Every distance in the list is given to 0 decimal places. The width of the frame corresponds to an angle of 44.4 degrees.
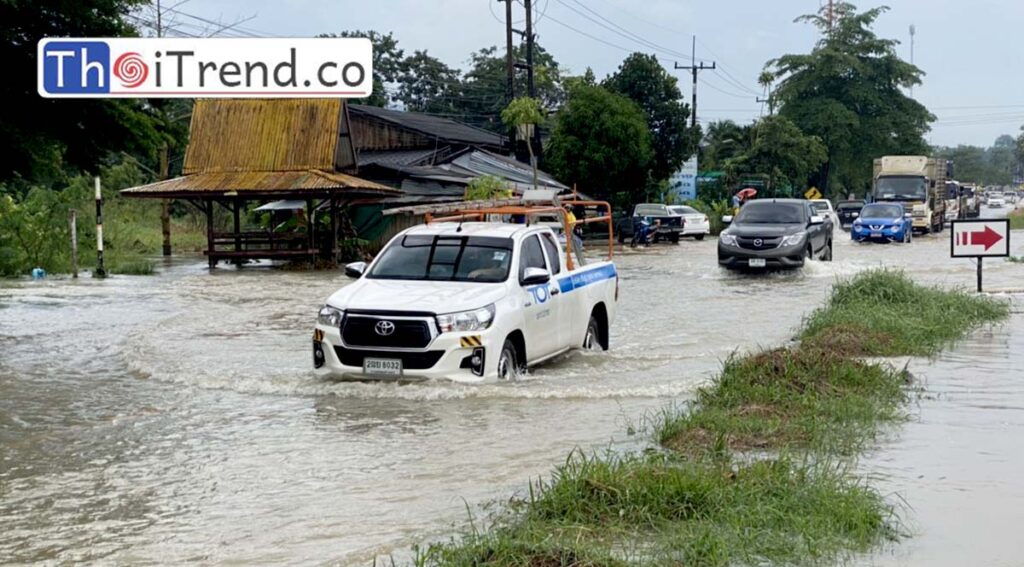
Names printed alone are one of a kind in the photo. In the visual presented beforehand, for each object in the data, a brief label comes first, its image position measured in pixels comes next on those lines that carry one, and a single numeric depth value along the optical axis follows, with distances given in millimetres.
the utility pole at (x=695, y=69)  66425
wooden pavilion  32375
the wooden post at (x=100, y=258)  29016
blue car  42094
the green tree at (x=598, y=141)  47375
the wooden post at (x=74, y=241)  28109
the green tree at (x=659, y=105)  52656
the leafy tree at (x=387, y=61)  73000
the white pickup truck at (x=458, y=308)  11242
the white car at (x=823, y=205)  49234
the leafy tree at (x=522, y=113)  41562
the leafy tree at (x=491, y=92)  71875
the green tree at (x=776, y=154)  64000
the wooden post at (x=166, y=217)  39456
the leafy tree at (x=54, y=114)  16141
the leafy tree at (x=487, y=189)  35719
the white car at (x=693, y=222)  49969
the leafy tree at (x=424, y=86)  74875
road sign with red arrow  18703
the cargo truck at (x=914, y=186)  48875
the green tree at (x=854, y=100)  77000
